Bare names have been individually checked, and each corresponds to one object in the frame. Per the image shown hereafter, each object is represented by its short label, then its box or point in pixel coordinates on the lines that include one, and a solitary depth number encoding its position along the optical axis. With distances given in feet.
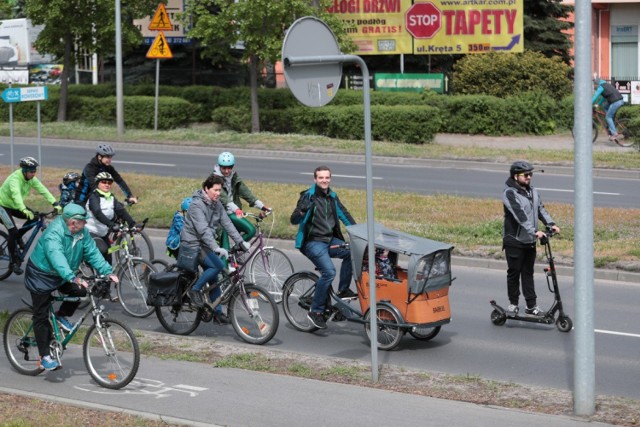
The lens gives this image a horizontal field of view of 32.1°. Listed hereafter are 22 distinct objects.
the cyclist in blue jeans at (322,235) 38.70
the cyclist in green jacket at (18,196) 48.99
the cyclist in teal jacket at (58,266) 30.89
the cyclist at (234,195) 45.27
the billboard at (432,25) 125.80
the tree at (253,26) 113.80
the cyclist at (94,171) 47.62
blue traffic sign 72.08
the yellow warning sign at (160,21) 115.55
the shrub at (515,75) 122.52
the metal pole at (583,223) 27.17
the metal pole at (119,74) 113.54
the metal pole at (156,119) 121.43
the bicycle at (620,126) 101.37
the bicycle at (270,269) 44.60
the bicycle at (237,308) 37.73
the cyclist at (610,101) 99.91
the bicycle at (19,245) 49.88
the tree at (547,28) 137.49
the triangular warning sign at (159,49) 116.57
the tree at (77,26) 128.26
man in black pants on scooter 39.45
